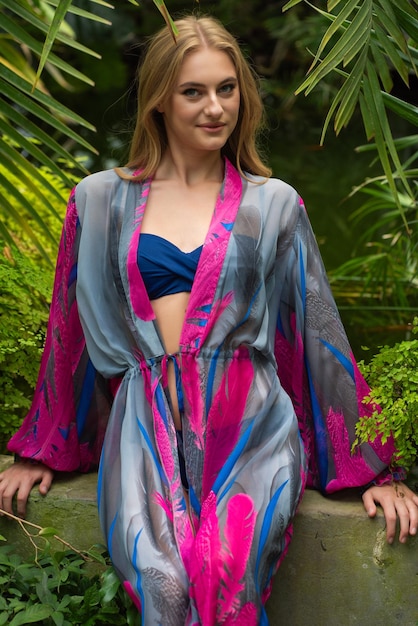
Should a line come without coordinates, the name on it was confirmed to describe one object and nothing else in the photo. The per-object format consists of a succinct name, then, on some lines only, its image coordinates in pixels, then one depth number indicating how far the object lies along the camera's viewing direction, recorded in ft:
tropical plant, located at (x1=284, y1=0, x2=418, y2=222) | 7.73
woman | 7.51
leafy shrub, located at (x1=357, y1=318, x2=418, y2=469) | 7.87
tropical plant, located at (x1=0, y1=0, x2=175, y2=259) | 9.61
